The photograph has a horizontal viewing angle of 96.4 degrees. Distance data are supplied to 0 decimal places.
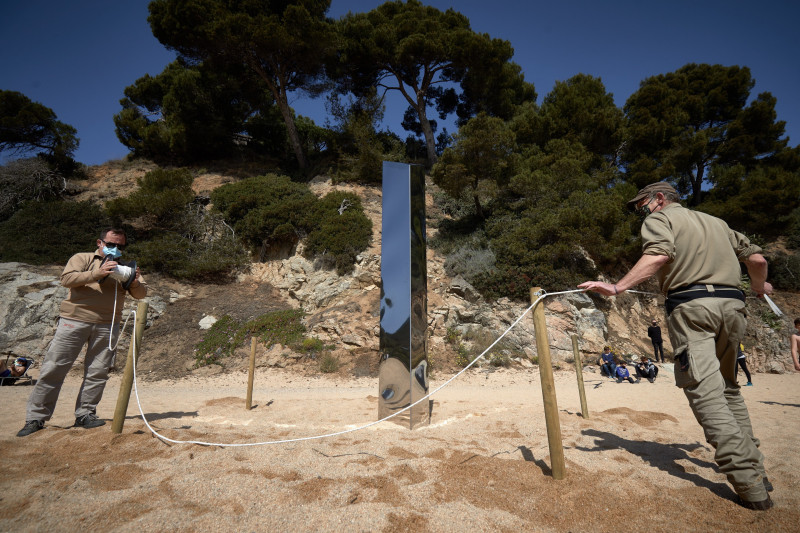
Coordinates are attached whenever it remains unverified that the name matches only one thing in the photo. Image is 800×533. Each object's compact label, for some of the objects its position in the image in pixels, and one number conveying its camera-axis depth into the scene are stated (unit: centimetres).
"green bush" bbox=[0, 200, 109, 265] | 1183
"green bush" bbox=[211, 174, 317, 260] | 1393
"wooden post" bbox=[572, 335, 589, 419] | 429
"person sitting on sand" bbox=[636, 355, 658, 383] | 819
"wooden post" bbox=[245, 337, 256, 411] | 524
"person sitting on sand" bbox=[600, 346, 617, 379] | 866
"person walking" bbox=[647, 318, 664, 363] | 1017
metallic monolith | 401
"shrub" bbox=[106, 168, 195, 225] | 1405
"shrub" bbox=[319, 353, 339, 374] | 877
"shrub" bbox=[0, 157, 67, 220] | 1502
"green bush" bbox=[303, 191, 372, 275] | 1252
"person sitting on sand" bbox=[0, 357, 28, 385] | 721
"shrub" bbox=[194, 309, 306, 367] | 951
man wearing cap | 192
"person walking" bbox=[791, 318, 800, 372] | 502
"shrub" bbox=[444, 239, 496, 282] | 1156
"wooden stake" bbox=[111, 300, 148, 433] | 313
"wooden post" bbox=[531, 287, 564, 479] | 225
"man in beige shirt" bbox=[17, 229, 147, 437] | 319
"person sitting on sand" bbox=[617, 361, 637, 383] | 820
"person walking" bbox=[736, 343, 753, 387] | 728
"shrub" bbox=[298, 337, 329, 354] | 938
